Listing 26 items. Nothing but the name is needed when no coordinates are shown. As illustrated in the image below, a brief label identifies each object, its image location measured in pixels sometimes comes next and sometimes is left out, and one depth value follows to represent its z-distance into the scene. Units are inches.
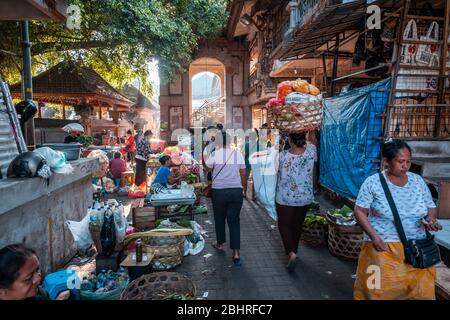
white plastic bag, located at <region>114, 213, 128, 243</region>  173.3
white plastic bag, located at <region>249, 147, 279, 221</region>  268.8
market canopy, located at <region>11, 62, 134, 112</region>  456.6
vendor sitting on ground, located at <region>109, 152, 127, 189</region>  392.5
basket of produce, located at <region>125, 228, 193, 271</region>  168.1
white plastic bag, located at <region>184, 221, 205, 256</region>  195.9
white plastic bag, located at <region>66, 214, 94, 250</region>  182.9
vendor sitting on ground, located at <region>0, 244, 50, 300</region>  83.8
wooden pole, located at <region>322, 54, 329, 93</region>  314.3
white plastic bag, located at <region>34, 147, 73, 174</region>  151.1
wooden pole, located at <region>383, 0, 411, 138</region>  189.3
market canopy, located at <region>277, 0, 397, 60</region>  212.7
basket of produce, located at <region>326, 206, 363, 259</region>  180.7
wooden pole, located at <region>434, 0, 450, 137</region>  199.1
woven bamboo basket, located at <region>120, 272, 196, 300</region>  129.4
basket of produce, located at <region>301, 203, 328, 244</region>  208.2
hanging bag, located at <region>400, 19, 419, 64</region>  200.1
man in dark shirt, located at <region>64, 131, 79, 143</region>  313.8
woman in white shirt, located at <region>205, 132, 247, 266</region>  181.8
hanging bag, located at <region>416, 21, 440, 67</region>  202.7
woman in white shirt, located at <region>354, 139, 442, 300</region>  104.7
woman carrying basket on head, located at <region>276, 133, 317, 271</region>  170.2
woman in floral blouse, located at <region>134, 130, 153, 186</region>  377.7
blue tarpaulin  205.6
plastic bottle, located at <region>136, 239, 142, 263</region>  155.6
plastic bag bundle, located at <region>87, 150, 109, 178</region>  350.4
